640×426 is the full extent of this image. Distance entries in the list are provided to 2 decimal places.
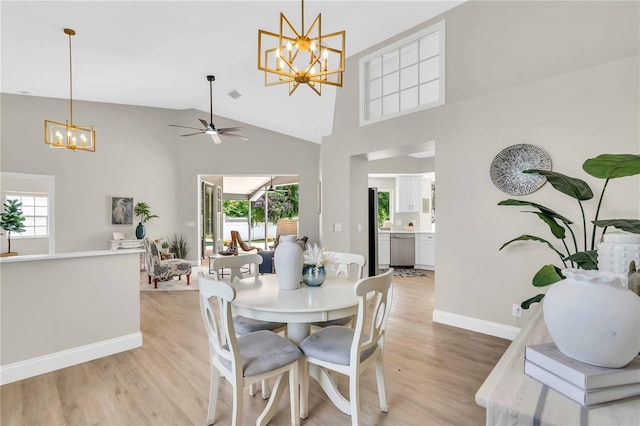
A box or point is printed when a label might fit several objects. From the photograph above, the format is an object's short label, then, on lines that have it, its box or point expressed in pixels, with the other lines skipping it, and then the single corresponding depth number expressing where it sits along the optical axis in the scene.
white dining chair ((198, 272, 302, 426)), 1.69
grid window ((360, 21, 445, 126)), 4.07
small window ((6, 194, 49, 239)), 6.45
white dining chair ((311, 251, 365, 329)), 2.44
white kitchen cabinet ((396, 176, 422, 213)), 7.75
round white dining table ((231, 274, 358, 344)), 1.78
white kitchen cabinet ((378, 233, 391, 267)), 7.48
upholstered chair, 5.54
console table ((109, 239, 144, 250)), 6.82
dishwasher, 7.39
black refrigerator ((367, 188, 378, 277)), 5.29
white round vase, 0.68
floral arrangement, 2.32
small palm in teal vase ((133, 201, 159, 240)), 7.07
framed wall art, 7.04
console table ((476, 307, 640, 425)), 0.65
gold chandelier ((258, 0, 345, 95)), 2.25
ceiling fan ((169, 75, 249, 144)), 5.34
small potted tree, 5.61
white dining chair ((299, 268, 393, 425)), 1.76
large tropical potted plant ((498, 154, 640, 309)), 1.45
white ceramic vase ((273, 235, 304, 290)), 2.25
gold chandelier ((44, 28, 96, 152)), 4.14
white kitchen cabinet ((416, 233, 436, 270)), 7.22
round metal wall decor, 2.97
